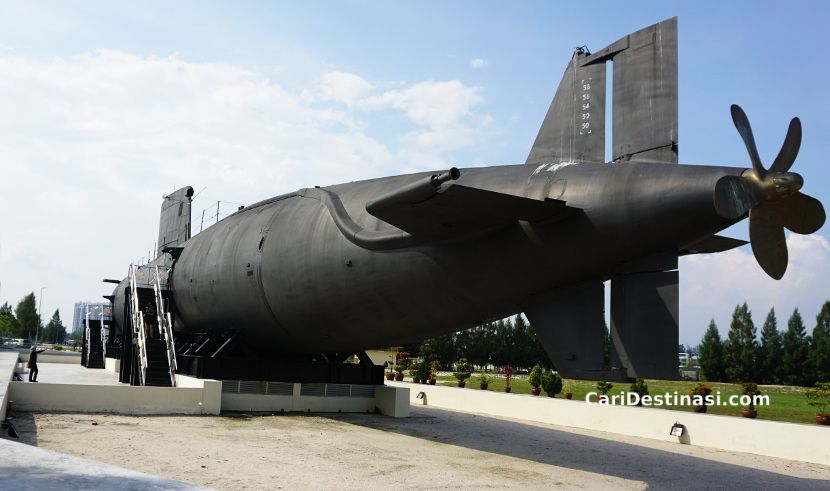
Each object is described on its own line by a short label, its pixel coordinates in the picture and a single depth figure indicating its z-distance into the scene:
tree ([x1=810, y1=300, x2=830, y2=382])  62.28
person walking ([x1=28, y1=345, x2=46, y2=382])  17.59
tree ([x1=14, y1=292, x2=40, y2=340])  103.00
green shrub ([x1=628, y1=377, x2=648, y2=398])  25.80
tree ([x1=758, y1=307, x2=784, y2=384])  66.44
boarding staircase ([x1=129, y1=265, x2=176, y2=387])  17.14
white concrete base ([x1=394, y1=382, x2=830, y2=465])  14.60
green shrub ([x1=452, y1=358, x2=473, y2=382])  31.34
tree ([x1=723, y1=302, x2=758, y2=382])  66.75
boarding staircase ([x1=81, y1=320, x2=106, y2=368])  30.12
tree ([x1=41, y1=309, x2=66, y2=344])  159.25
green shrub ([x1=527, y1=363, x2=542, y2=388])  29.03
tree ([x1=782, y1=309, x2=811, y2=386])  64.31
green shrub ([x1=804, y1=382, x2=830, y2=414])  17.52
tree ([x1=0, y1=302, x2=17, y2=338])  78.47
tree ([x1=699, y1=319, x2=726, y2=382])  68.62
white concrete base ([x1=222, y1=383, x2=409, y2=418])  16.38
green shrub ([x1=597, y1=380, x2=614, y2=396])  26.55
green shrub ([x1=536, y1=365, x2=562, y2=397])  27.28
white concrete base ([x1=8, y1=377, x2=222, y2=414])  14.12
